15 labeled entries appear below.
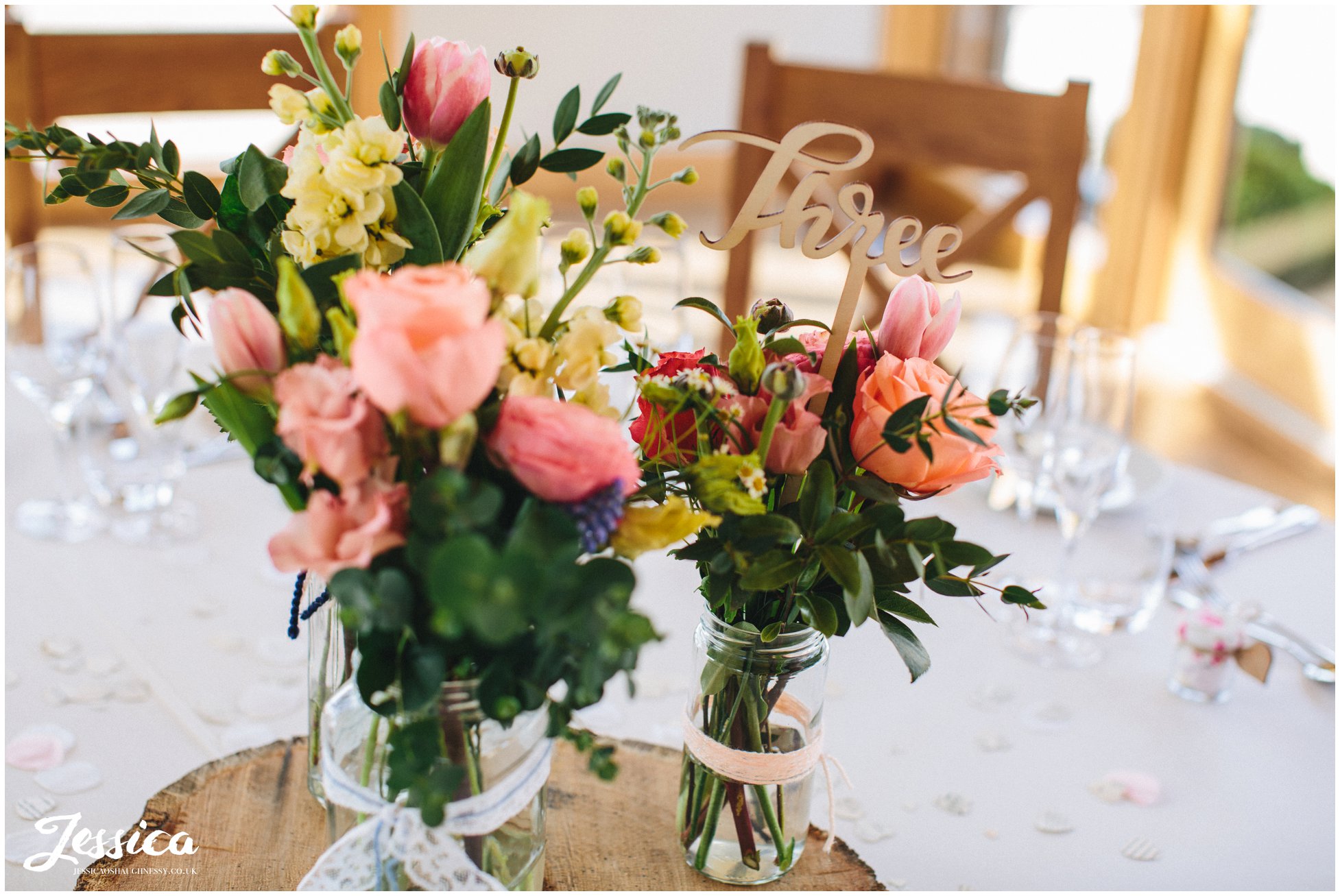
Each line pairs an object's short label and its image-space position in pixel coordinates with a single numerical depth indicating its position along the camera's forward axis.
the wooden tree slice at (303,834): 0.72
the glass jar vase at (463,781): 0.56
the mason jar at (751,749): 0.67
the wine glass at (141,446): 1.09
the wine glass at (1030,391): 1.09
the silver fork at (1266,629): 0.99
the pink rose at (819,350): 0.62
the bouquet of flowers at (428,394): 0.46
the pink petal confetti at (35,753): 0.82
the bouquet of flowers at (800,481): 0.57
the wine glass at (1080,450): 1.02
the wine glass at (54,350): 1.07
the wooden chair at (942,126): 1.75
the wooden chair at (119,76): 1.65
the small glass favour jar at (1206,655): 0.96
